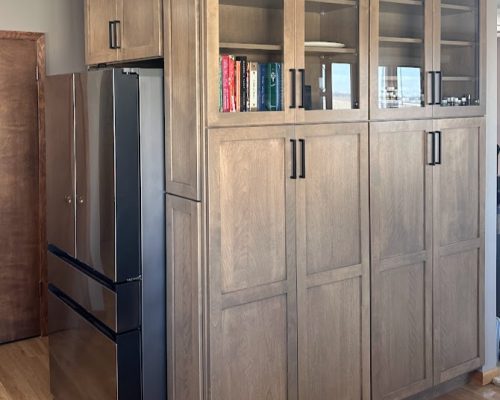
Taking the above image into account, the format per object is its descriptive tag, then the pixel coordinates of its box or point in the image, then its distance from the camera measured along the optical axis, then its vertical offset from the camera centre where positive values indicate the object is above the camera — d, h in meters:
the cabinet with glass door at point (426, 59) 3.06 +0.40
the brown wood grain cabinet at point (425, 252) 3.16 -0.52
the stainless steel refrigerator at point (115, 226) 2.71 -0.33
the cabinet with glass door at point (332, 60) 2.76 +0.36
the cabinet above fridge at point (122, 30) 2.82 +0.52
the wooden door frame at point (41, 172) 4.32 -0.16
